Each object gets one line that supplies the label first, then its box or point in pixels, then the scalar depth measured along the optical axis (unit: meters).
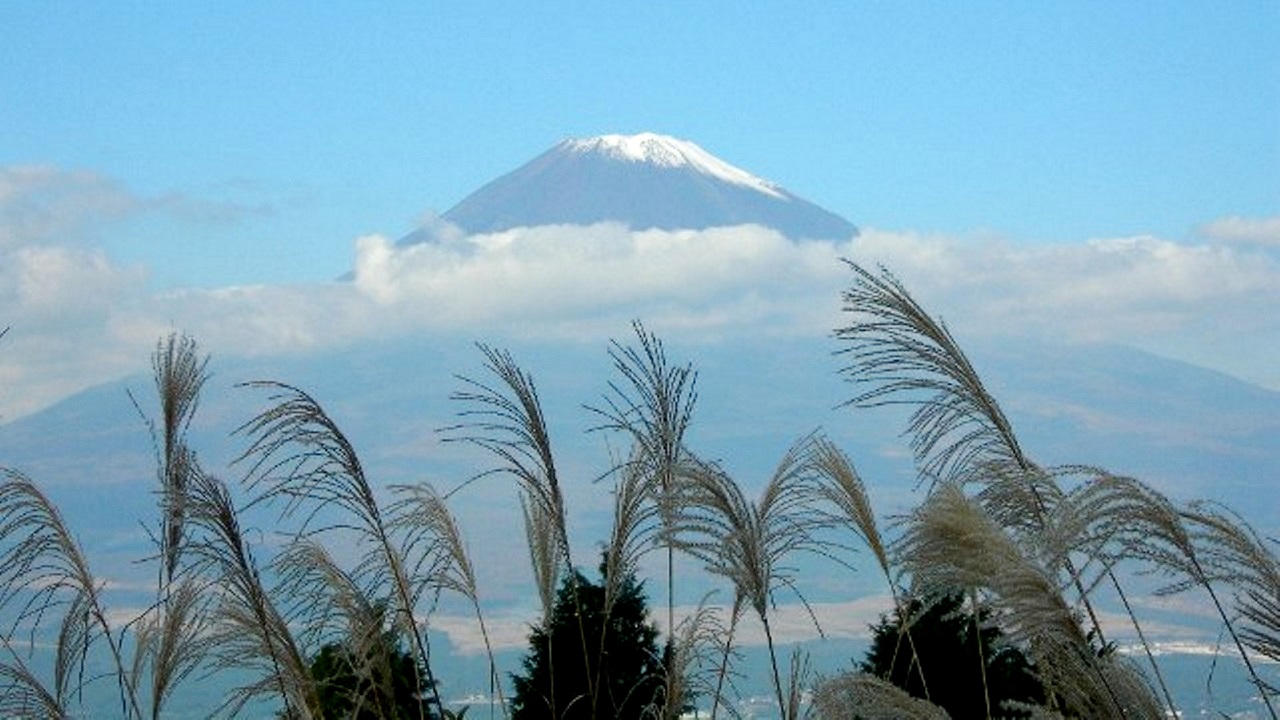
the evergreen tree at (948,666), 14.30
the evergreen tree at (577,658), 6.62
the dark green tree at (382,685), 5.87
